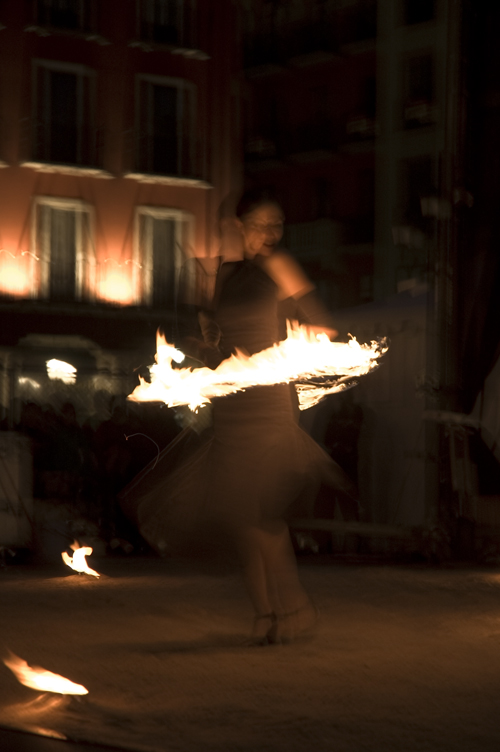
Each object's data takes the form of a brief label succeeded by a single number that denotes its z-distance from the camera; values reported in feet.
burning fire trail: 29.48
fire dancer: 30.11
